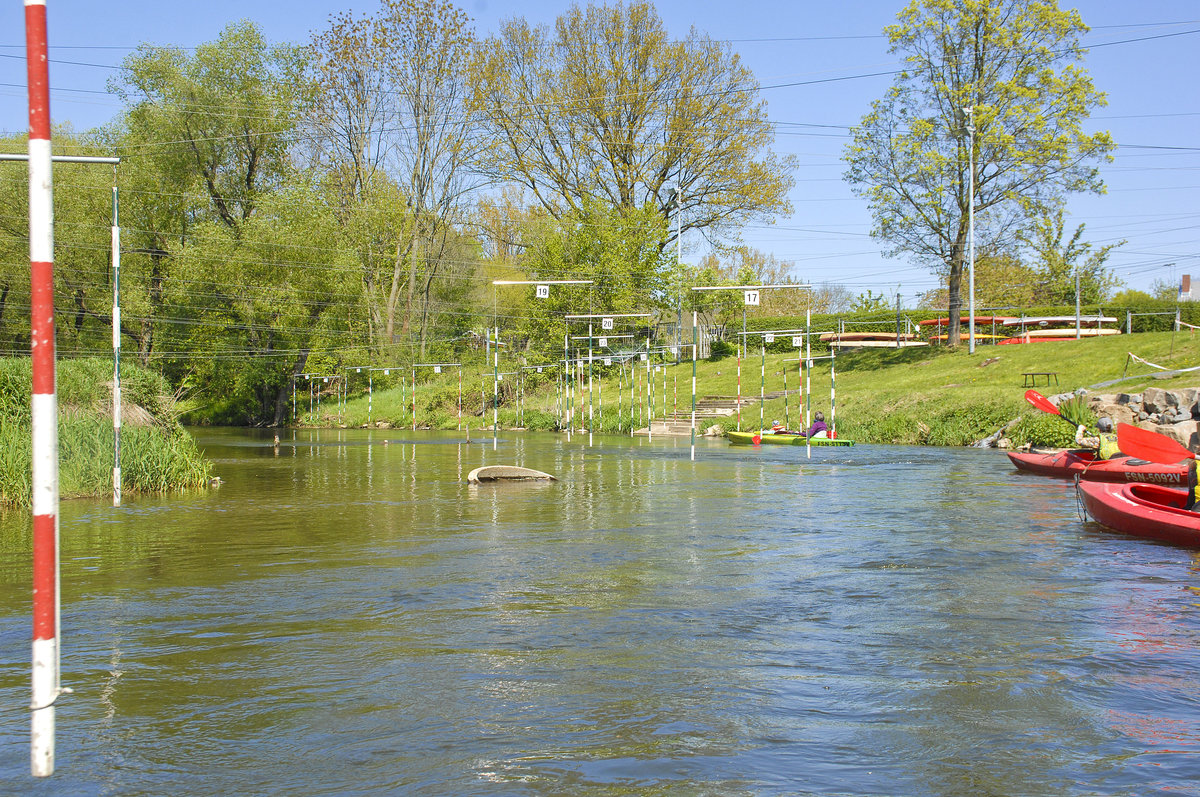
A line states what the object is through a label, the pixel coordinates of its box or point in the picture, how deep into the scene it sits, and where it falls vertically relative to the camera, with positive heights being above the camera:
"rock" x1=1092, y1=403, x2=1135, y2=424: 24.22 -0.59
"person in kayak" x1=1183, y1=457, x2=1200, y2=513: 12.14 -1.22
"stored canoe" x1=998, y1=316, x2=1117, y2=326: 42.22 +3.19
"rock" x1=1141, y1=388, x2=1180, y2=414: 23.03 -0.27
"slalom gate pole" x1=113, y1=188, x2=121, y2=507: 15.18 -0.12
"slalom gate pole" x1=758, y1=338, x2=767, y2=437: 35.62 -0.77
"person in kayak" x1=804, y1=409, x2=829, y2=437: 30.28 -1.19
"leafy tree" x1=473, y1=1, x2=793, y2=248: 48.72 +13.76
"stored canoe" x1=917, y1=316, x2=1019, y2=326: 47.17 +3.45
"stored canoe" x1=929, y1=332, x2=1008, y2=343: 45.49 +2.48
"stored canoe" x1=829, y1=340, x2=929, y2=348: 49.98 +2.33
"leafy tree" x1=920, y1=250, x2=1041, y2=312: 55.78 +6.09
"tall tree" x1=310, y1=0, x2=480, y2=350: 51.00 +14.48
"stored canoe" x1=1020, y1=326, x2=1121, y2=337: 43.34 +2.51
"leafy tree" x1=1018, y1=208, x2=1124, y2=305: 52.25 +6.46
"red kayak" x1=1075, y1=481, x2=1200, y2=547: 11.75 -1.53
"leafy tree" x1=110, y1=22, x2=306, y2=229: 42.09 +11.87
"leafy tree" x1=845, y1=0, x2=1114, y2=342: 38.62 +10.47
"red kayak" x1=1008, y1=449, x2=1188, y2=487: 15.49 -1.45
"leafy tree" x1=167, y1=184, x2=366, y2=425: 42.62 +4.30
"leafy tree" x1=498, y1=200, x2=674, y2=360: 50.00 +6.53
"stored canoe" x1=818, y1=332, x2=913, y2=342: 51.19 +2.75
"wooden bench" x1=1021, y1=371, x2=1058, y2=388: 30.42 +0.33
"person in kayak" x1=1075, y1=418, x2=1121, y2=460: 18.69 -1.08
